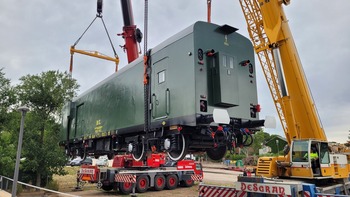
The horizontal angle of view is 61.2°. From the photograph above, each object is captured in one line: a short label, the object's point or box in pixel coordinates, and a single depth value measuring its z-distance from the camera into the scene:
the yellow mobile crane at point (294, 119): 8.27
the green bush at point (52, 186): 18.03
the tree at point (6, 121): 17.62
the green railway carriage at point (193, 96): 6.54
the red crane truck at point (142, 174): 15.45
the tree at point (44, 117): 17.80
